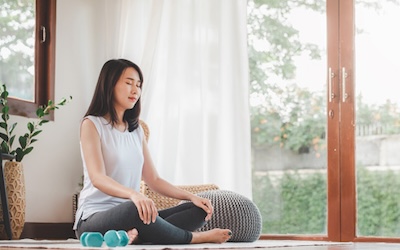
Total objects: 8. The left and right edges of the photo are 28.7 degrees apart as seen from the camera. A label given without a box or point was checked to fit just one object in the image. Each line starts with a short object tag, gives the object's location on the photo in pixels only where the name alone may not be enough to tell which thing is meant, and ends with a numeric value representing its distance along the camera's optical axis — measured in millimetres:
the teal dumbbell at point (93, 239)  2809
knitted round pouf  4102
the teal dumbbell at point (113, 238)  2840
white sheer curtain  4926
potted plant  4090
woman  3258
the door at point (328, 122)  4730
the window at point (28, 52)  4438
